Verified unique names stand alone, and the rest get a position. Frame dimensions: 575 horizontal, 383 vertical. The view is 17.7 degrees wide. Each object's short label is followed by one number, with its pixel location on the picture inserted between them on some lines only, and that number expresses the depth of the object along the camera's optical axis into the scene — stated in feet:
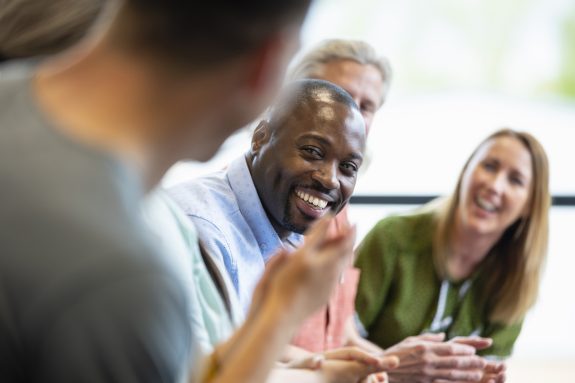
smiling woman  10.84
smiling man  8.41
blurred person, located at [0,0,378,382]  5.50
